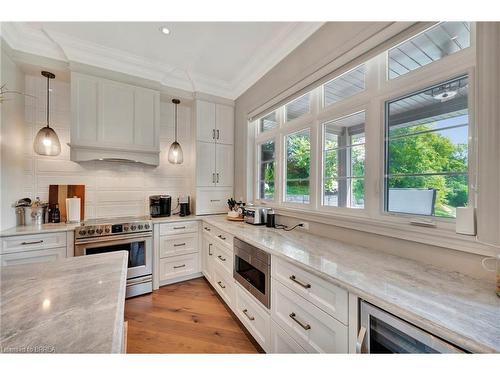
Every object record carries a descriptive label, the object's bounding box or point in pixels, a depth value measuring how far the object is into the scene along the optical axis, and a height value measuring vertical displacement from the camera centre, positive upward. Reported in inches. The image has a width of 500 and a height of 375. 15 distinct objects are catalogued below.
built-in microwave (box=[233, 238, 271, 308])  57.8 -27.0
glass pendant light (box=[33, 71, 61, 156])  87.7 +20.5
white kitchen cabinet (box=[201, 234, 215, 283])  98.6 -35.3
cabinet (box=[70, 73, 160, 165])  90.6 +33.1
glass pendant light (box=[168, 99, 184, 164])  119.0 +20.9
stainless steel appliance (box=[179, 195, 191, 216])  116.9 -10.9
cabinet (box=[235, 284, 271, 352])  57.7 -41.3
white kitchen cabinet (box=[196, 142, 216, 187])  118.9 +14.8
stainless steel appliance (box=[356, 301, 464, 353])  27.4 -23.0
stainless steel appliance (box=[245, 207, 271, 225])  90.5 -12.0
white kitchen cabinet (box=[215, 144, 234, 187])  125.3 +15.0
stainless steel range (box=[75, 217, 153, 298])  83.2 -23.9
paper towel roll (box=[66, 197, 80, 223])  92.0 -10.2
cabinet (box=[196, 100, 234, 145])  119.0 +41.0
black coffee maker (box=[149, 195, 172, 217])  109.9 -9.4
